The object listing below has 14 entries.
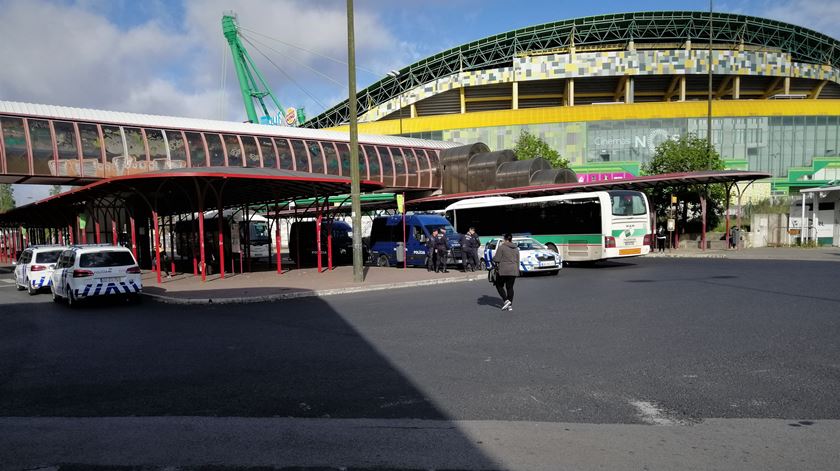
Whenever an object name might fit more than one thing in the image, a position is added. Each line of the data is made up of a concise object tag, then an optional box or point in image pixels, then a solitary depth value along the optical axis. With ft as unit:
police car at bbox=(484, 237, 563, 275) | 65.21
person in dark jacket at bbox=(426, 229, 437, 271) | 70.90
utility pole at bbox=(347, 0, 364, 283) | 59.00
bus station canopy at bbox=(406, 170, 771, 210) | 88.99
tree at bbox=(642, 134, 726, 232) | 120.88
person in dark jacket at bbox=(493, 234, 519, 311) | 38.73
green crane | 262.61
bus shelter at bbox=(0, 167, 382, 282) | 60.80
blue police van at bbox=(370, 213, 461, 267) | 78.18
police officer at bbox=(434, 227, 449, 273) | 69.87
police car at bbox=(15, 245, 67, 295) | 60.44
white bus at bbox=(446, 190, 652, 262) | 72.43
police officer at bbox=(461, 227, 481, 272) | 70.08
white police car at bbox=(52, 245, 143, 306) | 47.42
